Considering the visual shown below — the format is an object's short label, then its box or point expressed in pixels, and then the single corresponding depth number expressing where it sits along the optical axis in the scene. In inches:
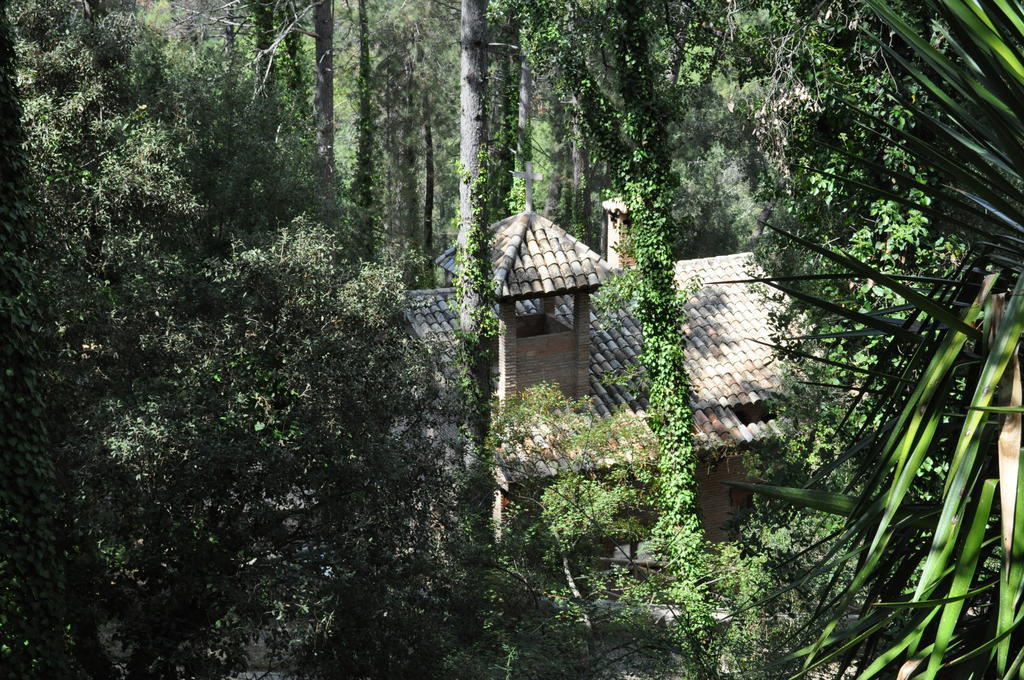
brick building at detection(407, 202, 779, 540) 600.4
